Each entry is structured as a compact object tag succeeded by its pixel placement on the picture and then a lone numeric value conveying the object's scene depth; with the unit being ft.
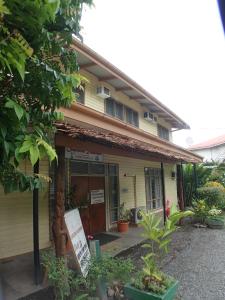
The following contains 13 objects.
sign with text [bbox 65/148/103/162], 28.91
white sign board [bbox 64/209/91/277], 17.18
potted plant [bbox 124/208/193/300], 14.28
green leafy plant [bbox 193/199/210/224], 41.75
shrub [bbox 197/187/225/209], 44.80
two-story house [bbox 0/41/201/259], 22.79
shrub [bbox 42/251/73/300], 13.96
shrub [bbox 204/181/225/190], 50.95
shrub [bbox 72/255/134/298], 15.07
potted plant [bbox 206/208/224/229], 38.94
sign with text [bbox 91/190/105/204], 32.55
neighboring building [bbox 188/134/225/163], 106.83
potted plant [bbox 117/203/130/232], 34.24
